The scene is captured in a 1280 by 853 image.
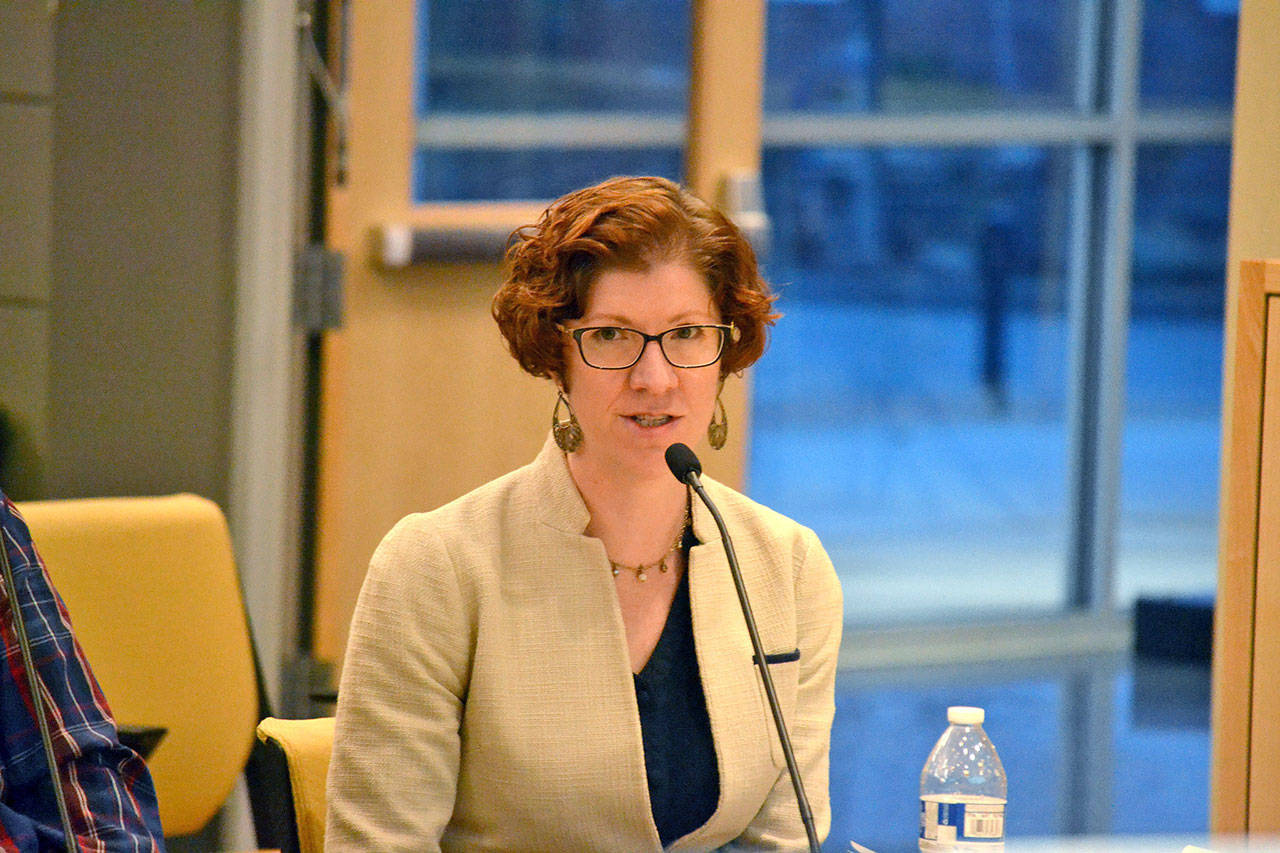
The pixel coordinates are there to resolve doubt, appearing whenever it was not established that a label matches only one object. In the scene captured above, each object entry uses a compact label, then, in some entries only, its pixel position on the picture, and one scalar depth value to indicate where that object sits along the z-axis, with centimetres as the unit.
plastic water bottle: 683
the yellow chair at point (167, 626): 747
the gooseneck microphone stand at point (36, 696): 658
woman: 690
